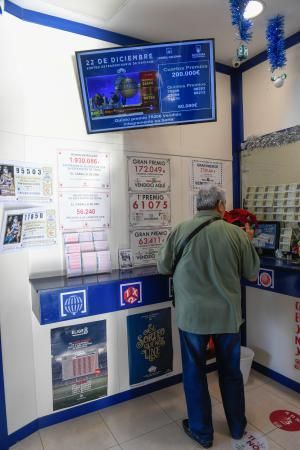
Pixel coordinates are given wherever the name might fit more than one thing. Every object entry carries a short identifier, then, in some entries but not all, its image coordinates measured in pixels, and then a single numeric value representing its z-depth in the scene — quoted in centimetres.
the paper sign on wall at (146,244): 257
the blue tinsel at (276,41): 225
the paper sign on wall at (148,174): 255
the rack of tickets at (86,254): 222
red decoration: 253
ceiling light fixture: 206
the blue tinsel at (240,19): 193
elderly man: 184
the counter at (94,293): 187
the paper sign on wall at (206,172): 286
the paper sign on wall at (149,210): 256
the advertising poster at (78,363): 226
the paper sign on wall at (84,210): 228
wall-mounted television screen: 213
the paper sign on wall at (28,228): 200
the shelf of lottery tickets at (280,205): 258
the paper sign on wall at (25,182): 200
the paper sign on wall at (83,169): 226
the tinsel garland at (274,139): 259
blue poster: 254
